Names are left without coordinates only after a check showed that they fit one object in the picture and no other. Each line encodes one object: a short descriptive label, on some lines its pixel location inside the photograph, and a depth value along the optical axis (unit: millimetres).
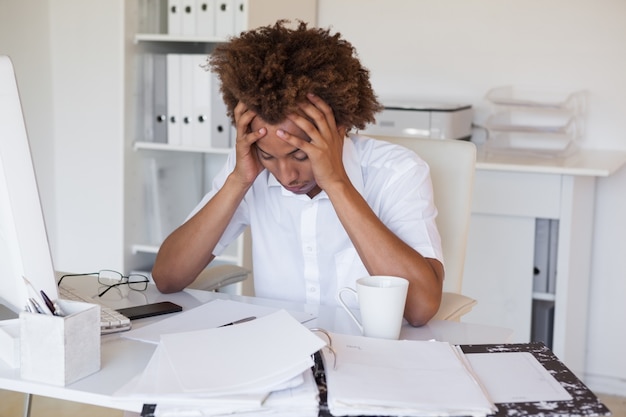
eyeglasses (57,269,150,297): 1718
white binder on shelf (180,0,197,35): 2945
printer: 2848
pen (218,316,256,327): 1418
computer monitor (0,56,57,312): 1123
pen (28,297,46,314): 1161
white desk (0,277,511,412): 1146
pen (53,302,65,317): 1173
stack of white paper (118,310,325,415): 1047
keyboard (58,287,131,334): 1383
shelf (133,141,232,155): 2969
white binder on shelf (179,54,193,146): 2963
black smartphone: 1499
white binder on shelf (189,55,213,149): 2953
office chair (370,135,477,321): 1936
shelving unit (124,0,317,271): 2914
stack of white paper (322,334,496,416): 1051
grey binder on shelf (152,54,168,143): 2996
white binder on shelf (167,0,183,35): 2963
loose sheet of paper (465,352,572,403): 1114
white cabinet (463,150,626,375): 2662
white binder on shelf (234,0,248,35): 2898
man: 1550
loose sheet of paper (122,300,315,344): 1381
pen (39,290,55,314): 1172
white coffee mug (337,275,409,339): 1323
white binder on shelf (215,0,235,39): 2906
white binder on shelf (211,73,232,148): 2953
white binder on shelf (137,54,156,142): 2996
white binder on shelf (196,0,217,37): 2928
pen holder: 1134
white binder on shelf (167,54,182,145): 2977
